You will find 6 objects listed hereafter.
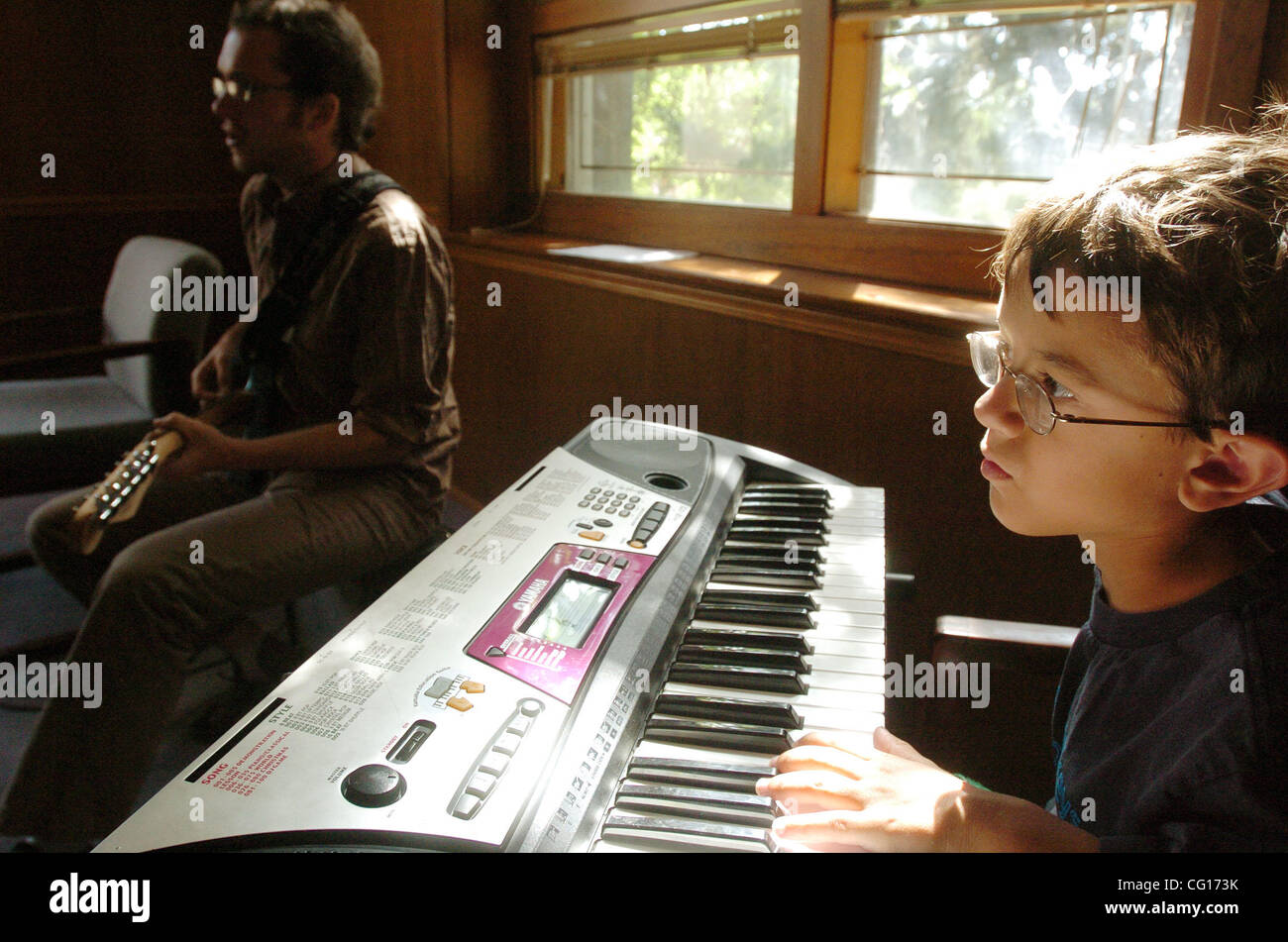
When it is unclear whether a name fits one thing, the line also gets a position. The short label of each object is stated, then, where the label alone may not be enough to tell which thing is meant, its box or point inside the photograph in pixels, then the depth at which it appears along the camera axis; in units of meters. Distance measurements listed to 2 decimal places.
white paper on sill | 2.29
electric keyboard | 0.73
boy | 0.69
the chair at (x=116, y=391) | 2.29
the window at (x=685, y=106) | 2.19
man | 1.46
